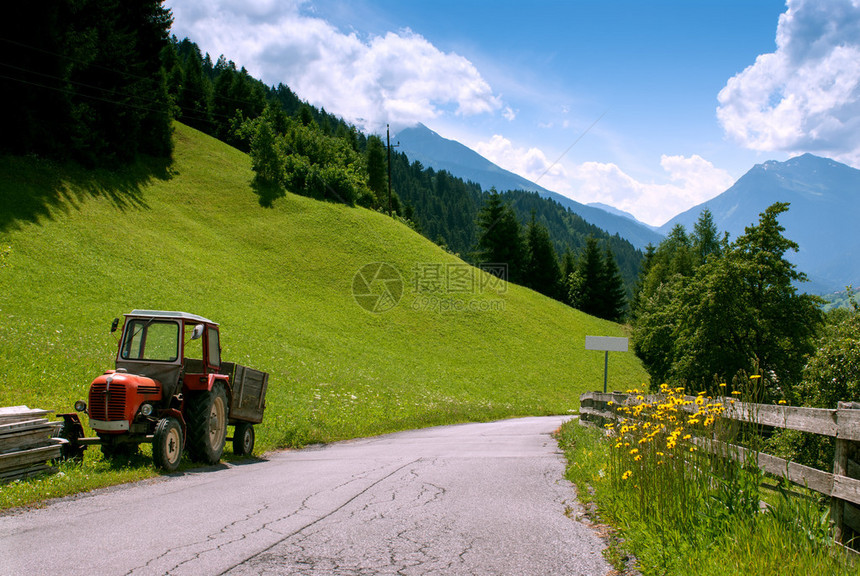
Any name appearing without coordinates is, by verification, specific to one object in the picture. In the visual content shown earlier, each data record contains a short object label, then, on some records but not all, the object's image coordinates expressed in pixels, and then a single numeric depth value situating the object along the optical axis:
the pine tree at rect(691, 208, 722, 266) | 82.63
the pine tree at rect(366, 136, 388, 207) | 97.06
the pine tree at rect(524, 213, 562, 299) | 85.12
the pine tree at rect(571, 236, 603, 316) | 82.94
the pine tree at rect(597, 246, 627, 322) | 82.81
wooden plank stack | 8.24
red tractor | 9.66
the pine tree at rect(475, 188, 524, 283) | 82.19
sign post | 30.11
